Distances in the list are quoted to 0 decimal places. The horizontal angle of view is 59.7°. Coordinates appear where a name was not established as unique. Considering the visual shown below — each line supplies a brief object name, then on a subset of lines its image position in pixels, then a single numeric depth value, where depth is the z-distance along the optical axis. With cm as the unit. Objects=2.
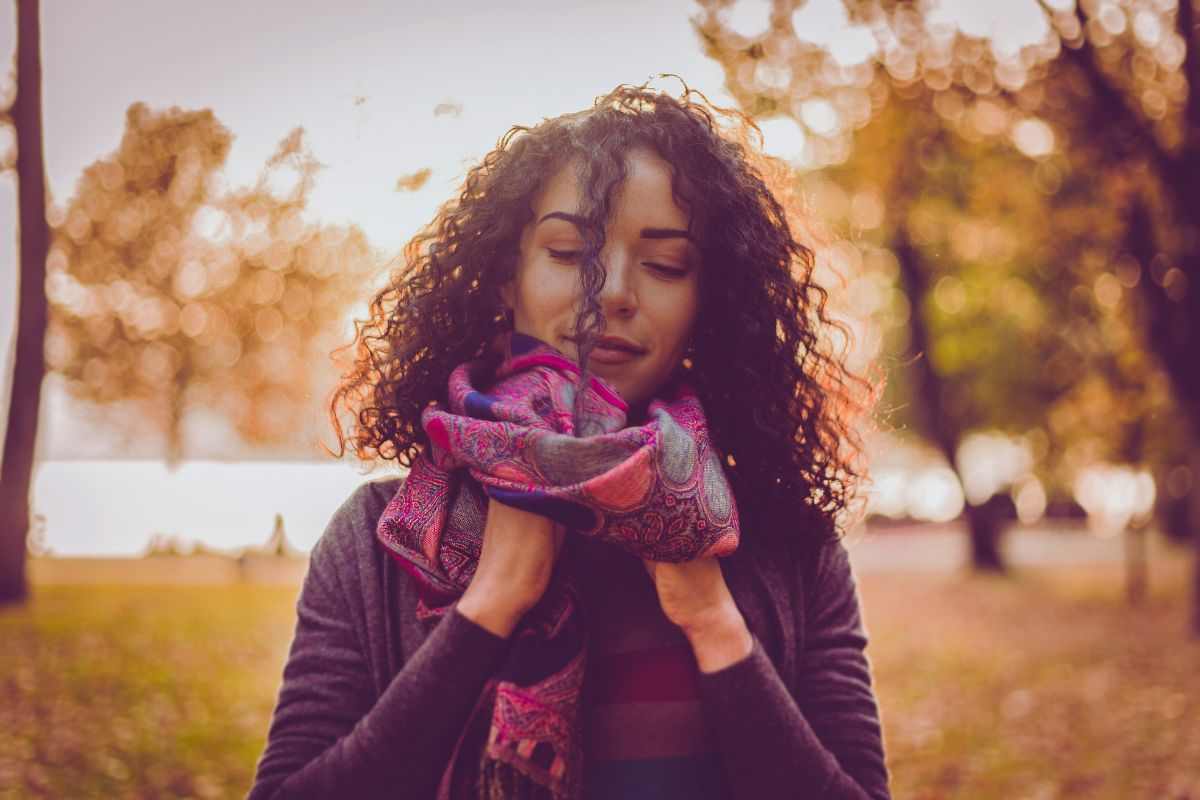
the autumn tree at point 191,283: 438
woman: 163
